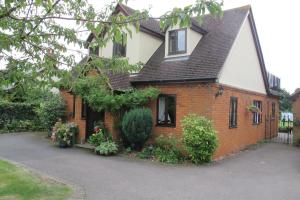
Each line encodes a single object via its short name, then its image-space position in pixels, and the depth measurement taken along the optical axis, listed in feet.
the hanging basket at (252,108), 52.77
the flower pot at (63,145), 48.01
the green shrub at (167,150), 39.11
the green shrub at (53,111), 54.80
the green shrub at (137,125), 41.60
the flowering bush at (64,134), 47.98
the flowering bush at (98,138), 44.52
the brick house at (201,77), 42.22
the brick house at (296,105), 67.96
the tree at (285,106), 130.11
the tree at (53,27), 12.26
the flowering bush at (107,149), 41.75
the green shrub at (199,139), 37.37
